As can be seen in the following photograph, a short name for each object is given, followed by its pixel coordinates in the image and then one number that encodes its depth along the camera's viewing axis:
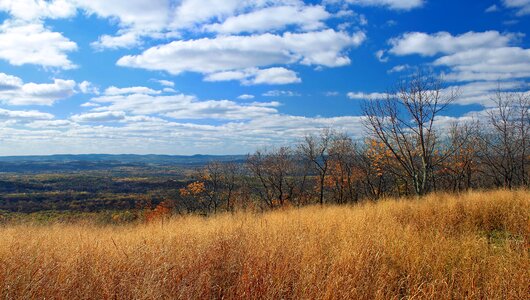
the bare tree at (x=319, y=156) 41.19
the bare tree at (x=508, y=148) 23.48
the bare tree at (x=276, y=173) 44.97
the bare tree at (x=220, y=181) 56.28
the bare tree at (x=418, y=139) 16.73
